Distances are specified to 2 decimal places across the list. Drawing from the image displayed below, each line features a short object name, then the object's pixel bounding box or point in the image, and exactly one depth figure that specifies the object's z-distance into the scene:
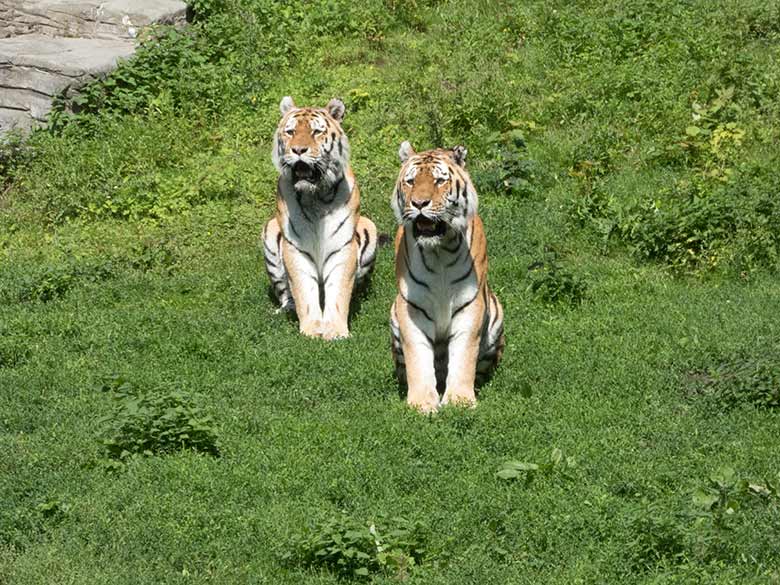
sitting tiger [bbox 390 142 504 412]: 16.56
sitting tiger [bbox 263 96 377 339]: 19.98
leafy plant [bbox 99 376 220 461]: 15.29
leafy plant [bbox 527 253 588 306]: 20.00
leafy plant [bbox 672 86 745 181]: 23.95
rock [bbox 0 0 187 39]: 29.08
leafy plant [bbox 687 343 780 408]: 15.97
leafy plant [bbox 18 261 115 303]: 21.31
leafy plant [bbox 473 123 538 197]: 24.06
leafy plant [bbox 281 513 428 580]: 12.78
